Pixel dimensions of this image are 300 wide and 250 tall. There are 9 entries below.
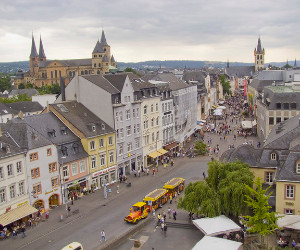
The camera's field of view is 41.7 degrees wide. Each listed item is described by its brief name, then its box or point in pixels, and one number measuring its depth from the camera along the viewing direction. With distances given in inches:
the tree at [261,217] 1246.3
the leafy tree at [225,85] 7136.8
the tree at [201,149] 2815.0
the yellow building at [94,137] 2043.6
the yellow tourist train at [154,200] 1622.8
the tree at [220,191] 1457.9
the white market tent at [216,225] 1373.0
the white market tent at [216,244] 1227.2
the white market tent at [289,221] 1333.8
